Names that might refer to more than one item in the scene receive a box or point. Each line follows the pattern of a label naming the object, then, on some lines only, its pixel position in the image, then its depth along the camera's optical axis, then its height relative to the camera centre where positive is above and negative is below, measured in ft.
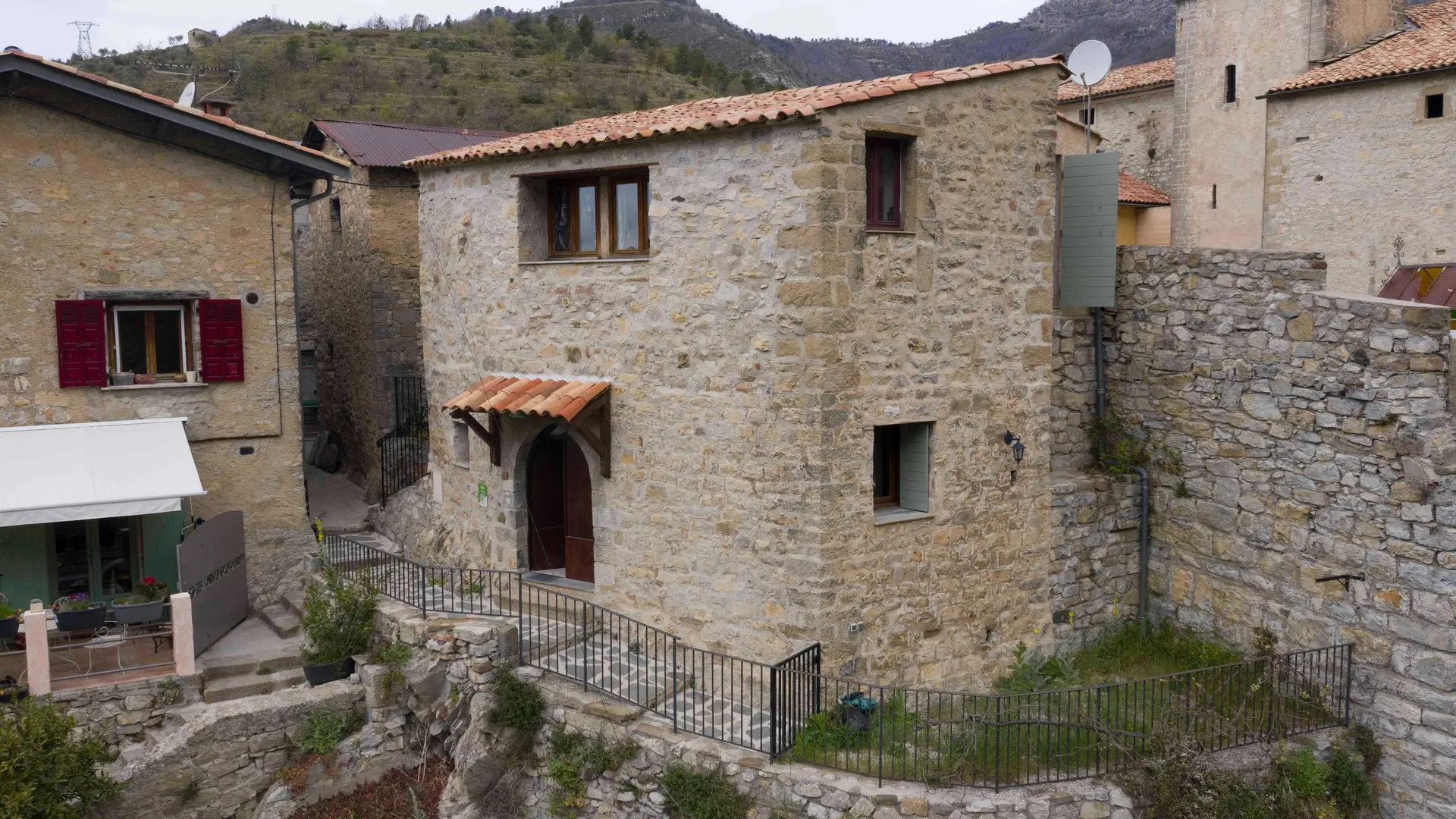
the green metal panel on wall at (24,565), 39.73 -9.51
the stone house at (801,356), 32.73 -1.32
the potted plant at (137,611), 36.68 -10.47
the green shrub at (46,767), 30.63 -13.78
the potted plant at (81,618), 36.91 -10.76
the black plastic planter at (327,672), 38.50 -13.26
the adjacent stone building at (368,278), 59.31 +2.46
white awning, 36.63 -5.71
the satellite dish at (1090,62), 42.80 +10.70
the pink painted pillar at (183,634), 36.94 -11.28
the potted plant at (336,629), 38.81 -11.82
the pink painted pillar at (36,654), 35.01 -11.39
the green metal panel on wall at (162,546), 42.47 -9.37
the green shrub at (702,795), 30.07 -14.04
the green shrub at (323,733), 36.91 -14.93
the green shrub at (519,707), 34.65 -13.09
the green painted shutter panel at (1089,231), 39.58 +3.38
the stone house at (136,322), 40.04 -0.15
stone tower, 66.49 +16.24
